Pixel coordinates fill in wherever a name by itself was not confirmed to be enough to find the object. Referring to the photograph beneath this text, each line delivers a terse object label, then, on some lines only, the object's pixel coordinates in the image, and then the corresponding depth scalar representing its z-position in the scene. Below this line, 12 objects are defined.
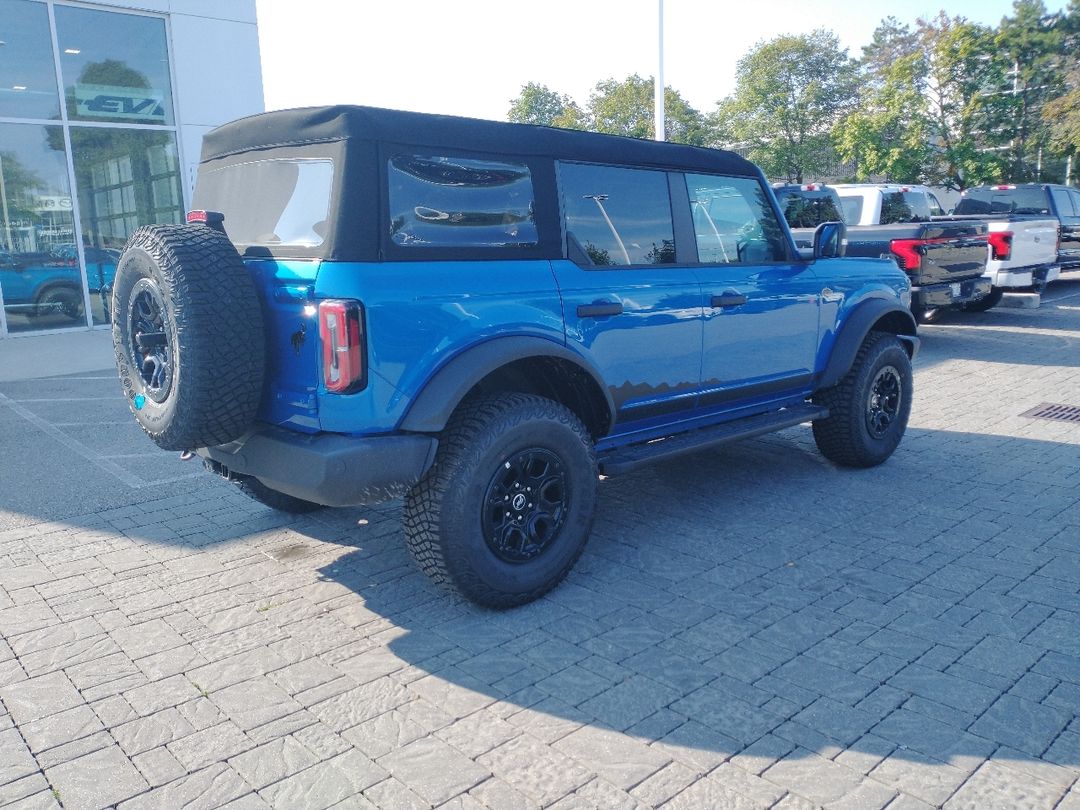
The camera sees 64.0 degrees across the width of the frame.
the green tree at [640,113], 50.78
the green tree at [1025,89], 35.41
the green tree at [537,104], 69.69
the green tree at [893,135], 33.47
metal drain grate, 7.16
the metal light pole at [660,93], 19.66
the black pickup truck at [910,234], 9.95
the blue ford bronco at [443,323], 3.29
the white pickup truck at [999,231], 11.41
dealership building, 12.27
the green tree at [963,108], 34.31
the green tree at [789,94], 50.38
